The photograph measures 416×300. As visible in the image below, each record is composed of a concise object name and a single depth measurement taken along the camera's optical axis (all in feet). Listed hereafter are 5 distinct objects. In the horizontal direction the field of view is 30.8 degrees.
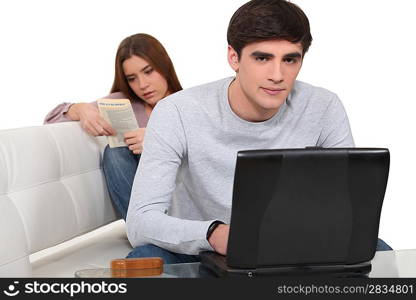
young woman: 9.57
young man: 6.83
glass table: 5.31
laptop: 5.06
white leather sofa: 7.77
